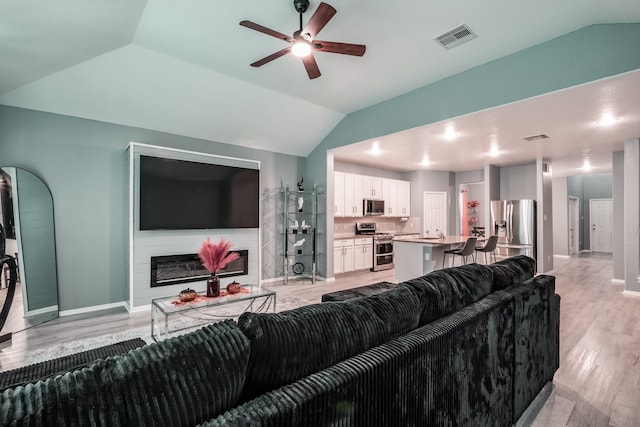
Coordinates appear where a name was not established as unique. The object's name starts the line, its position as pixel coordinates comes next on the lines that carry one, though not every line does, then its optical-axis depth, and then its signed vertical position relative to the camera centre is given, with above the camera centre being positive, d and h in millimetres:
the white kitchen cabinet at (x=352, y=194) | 6914 +534
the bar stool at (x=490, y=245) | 5938 -546
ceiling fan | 2479 +1542
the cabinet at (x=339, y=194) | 6719 +525
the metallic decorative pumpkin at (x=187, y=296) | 3014 -752
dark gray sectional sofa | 656 -448
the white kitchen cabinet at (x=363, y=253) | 6832 -803
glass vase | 3184 -700
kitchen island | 5355 -667
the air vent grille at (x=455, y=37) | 3084 +1863
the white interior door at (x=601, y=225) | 10484 -301
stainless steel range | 7211 -661
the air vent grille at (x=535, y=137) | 5047 +1329
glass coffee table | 2961 -1136
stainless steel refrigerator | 6910 -210
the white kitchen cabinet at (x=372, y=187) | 7322 +741
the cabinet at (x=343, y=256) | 6461 -810
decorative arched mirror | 3361 -384
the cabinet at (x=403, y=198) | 8258 +536
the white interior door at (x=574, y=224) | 9977 -260
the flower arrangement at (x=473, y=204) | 10583 +452
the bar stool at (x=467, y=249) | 5445 -565
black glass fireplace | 4423 -777
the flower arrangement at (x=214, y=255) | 3105 -363
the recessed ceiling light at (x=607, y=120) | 4083 +1327
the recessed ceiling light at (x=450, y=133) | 4594 +1326
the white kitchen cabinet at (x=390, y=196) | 7836 +564
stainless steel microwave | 7242 +259
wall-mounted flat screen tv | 4371 +374
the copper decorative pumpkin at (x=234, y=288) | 3366 -759
